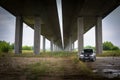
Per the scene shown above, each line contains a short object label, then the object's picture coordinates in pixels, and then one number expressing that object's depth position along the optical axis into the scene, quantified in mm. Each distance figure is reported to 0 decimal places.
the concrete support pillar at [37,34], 22917
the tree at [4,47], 25059
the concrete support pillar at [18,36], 23762
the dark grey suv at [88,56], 13465
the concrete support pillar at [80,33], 22861
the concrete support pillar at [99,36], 23669
